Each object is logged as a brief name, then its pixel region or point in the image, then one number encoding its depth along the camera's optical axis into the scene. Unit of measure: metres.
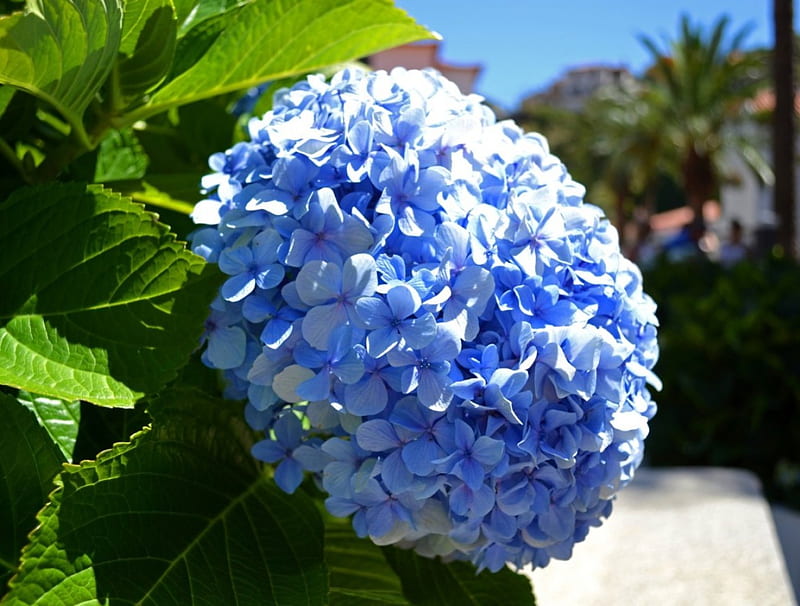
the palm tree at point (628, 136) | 21.45
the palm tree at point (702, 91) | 18.09
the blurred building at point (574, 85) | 49.11
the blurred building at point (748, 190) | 22.19
